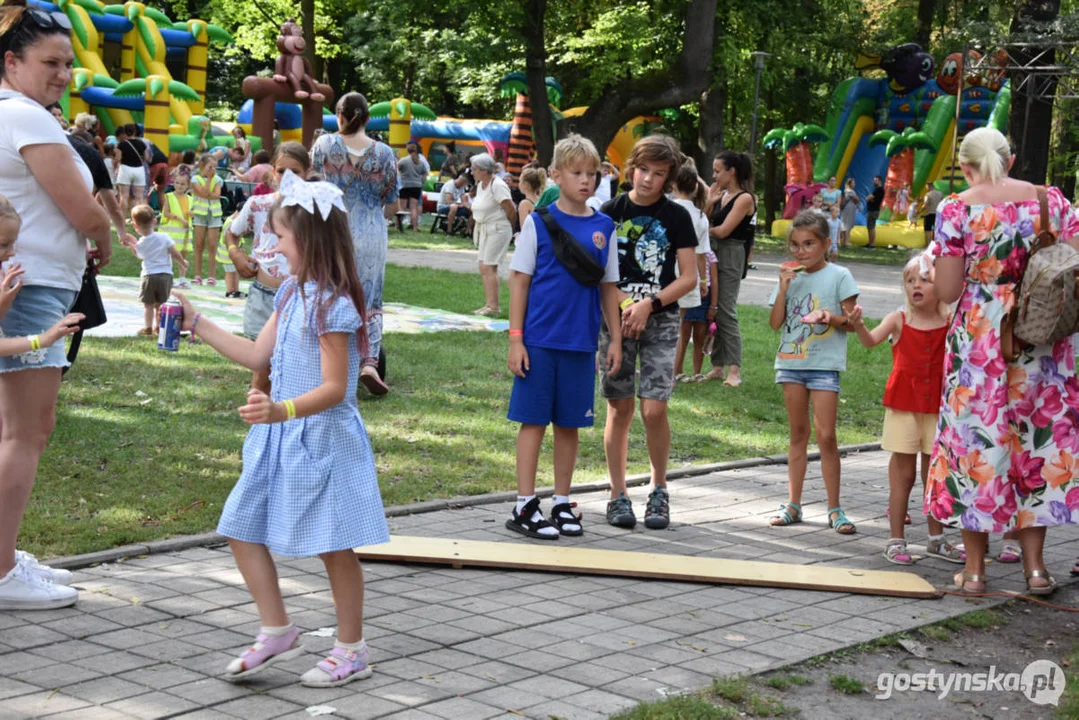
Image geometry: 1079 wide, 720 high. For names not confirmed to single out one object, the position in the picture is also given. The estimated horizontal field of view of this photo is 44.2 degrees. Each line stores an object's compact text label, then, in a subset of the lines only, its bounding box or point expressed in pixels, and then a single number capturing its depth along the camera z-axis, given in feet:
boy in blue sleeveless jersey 21.49
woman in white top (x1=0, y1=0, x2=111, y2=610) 16.07
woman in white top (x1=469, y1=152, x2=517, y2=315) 49.90
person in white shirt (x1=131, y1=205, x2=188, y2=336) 37.73
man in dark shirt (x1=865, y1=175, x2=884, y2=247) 113.09
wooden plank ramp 19.48
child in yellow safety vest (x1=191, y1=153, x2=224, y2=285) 53.06
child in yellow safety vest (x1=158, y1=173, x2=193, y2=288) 54.08
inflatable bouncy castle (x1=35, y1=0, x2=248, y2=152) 102.42
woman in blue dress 30.35
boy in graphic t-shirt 22.94
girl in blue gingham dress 14.20
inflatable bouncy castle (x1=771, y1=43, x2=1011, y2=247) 111.45
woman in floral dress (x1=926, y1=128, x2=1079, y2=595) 19.33
